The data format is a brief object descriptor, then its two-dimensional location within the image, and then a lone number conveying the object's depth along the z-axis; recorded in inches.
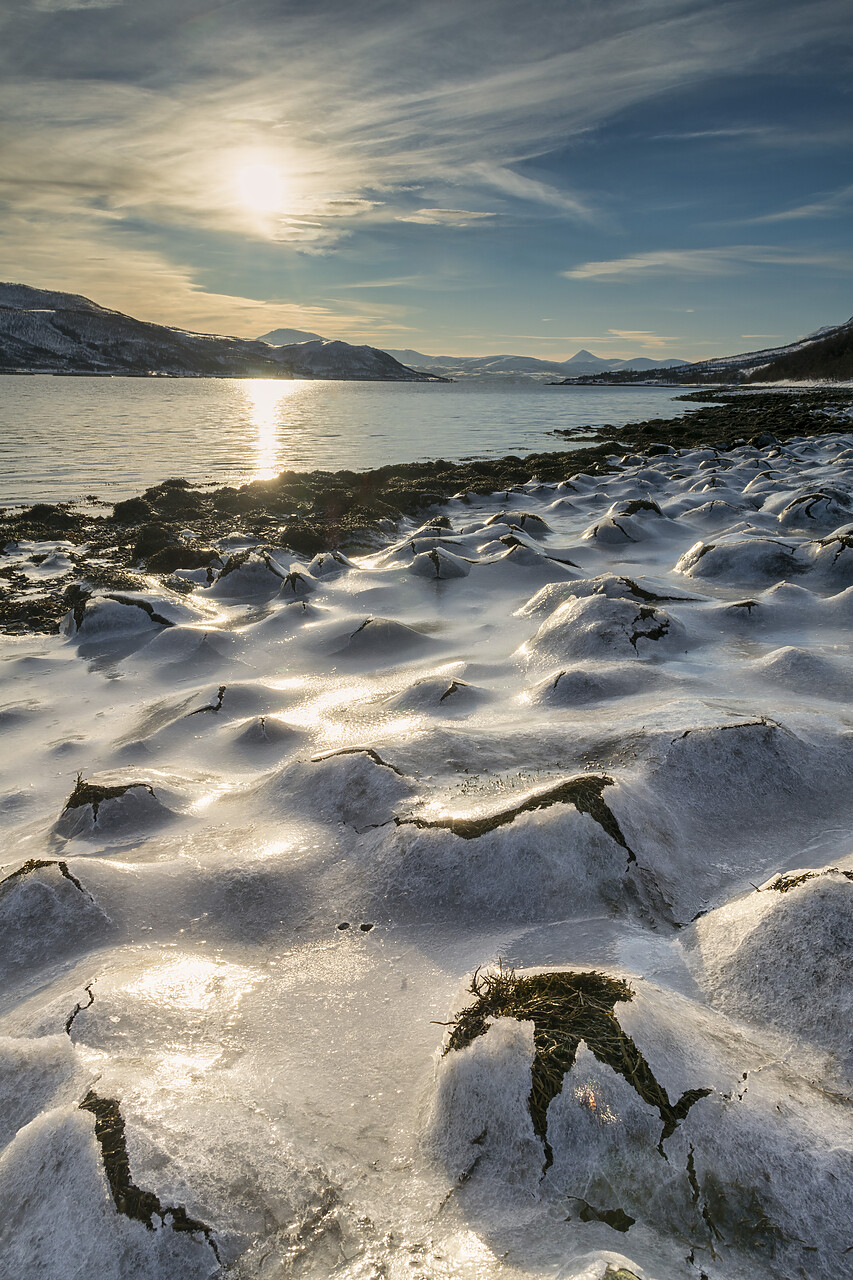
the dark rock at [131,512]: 576.5
